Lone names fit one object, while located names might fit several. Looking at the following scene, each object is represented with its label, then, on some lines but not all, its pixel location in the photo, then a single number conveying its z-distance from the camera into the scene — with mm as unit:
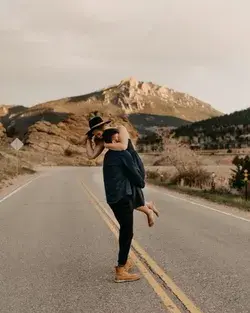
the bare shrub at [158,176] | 35956
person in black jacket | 6613
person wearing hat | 6703
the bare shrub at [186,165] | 30244
